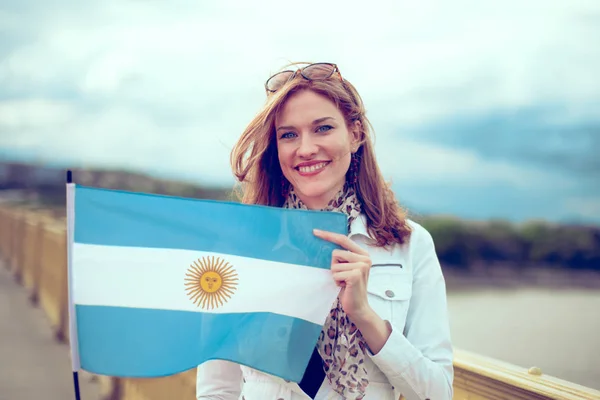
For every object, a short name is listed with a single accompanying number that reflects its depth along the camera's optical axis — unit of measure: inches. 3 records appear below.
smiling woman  82.7
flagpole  83.4
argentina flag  86.0
